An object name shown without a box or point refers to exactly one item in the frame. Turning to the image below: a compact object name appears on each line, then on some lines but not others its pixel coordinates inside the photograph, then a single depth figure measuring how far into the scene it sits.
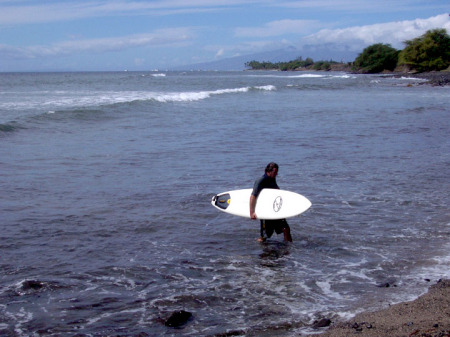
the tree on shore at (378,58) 115.75
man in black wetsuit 8.32
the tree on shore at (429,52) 94.31
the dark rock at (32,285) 6.46
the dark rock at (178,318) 5.57
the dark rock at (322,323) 5.42
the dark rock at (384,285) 6.50
